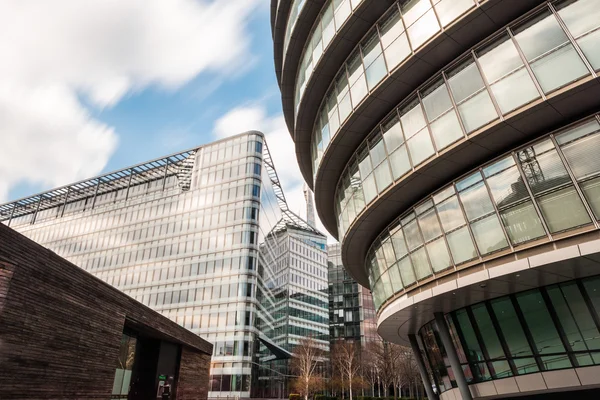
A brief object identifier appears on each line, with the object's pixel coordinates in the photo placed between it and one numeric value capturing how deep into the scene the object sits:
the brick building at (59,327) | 11.76
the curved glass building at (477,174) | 10.37
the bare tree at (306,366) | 54.56
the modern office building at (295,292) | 68.88
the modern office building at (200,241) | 59.06
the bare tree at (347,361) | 56.25
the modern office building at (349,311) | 89.00
